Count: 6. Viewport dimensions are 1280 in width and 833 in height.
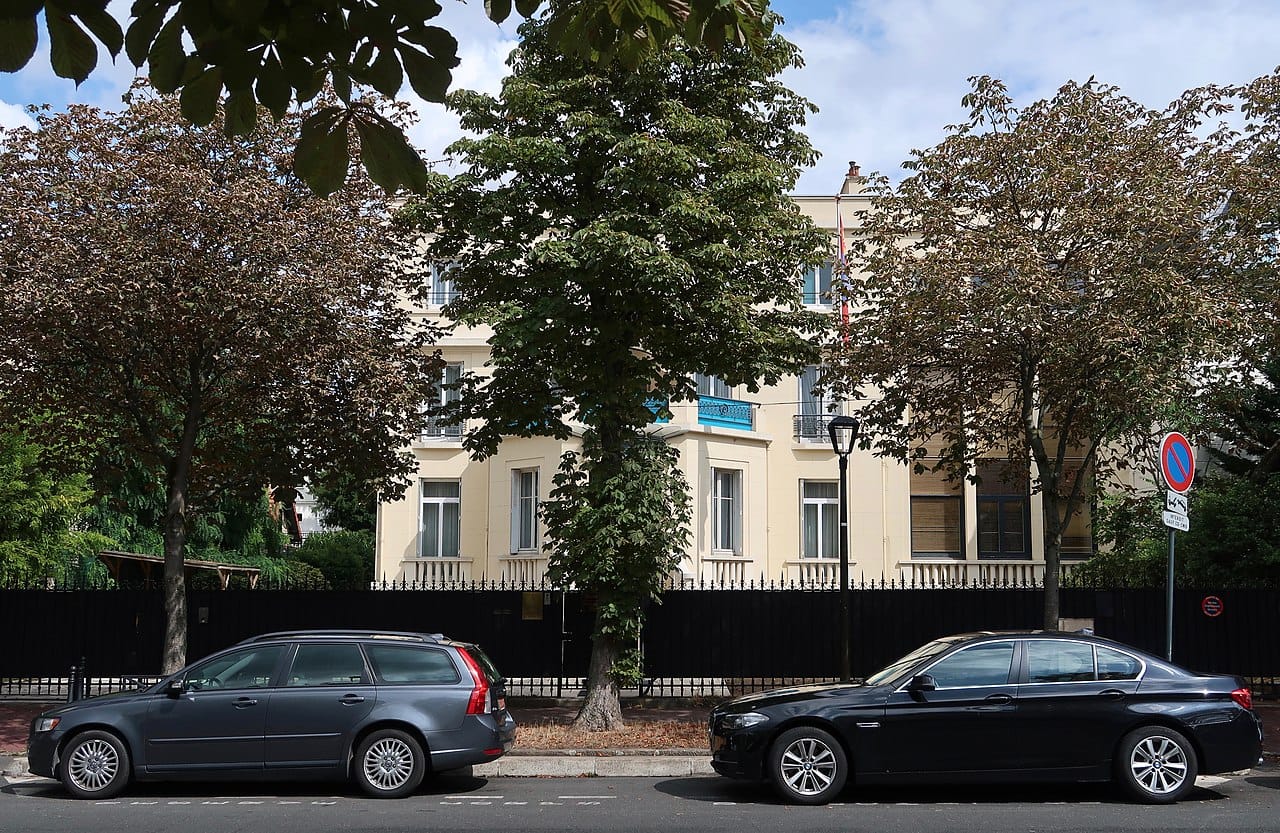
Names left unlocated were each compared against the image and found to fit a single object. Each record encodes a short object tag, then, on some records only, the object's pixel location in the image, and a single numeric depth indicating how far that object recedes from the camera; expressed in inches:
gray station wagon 454.3
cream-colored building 1117.1
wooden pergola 1104.2
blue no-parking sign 526.6
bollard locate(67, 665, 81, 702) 598.2
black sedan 430.0
